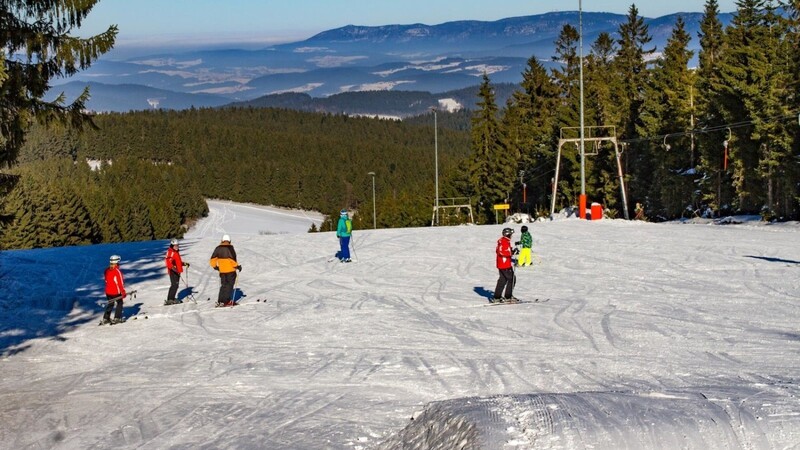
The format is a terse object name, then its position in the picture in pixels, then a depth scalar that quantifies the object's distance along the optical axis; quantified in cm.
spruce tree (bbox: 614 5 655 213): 5800
